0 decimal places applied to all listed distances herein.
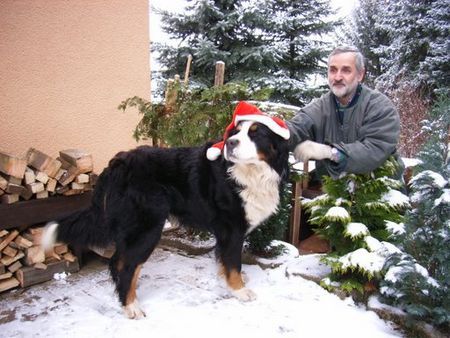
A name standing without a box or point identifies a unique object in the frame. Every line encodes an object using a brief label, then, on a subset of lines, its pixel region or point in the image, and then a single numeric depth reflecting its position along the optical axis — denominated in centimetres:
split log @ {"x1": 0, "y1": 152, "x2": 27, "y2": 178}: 245
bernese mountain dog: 229
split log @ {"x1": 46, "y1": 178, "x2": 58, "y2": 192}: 266
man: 239
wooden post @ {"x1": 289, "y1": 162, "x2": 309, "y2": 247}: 439
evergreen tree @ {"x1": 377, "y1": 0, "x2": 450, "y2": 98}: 1049
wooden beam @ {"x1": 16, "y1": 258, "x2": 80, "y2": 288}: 260
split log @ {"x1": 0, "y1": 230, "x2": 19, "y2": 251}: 249
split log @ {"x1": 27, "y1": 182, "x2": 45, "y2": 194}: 255
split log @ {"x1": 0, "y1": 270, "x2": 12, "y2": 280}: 252
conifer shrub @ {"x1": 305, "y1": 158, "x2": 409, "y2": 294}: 232
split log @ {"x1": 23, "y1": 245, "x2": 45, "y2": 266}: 263
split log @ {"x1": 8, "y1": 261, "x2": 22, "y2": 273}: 258
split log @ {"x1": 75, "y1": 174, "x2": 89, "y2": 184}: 277
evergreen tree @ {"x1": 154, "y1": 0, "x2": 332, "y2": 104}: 963
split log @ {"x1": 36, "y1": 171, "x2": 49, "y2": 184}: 258
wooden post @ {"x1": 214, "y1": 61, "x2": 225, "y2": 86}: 369
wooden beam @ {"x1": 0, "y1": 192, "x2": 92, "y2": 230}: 249
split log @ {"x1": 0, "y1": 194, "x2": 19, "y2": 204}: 249
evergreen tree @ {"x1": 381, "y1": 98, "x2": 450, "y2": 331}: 198
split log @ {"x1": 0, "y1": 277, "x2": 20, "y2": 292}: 251
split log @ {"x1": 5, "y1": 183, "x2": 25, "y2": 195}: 246
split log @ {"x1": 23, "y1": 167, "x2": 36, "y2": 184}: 254
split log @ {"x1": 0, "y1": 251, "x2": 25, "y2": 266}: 253
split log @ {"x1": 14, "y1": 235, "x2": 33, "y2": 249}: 257
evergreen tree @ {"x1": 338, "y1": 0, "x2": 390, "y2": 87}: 1431
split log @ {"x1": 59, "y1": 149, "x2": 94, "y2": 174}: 276
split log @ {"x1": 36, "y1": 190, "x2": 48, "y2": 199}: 263
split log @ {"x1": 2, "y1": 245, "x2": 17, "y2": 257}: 253
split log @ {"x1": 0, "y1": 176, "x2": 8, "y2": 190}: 244
